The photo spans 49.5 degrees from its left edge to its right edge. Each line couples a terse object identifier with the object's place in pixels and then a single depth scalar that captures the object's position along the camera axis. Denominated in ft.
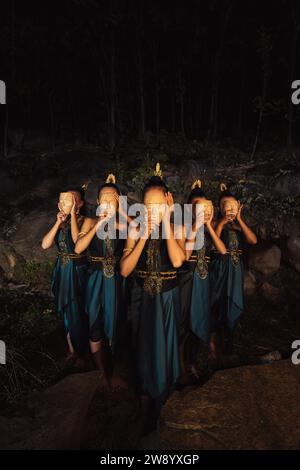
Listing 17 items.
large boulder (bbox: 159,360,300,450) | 9.11
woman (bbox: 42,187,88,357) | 12.67
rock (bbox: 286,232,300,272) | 22.30
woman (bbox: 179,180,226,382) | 11.66
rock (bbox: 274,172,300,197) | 26.81
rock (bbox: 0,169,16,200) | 28.09
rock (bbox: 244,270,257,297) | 21.21
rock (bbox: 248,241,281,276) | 21.49
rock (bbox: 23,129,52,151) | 48.75
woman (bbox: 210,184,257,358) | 13.14
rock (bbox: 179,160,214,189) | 28.17
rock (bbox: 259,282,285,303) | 20.71
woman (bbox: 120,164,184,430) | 9.17
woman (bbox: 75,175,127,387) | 11.58
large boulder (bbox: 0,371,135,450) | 8.16
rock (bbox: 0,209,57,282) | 20.90
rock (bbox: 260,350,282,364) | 13.63
